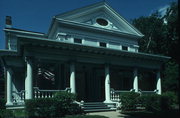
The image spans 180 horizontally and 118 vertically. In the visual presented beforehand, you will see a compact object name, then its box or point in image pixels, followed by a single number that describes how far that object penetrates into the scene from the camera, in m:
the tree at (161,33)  31.98
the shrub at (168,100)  16.51
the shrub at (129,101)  14.83
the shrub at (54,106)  11.54
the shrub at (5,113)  11.00
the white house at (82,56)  14.03
